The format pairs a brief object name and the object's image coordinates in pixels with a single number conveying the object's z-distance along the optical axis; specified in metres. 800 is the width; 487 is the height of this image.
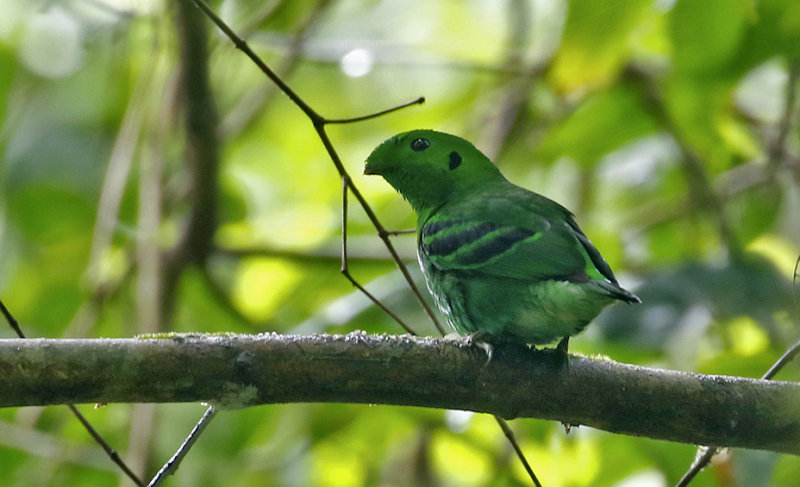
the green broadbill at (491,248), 6.09
